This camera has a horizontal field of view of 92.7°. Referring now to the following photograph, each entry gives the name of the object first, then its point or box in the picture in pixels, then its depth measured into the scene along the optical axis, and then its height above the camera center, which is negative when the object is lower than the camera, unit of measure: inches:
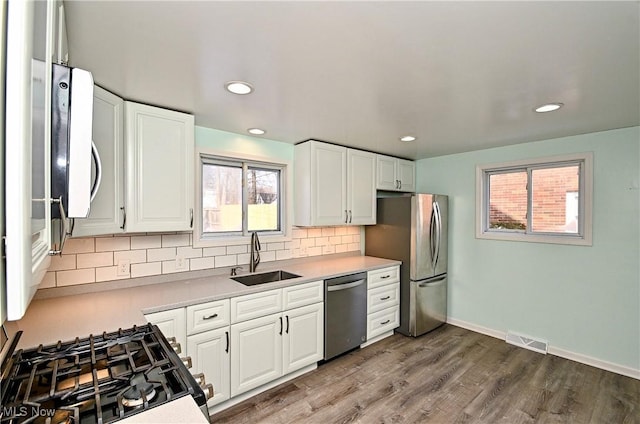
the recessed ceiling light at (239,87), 70.2 +29.6
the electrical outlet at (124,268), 89.6 -16.7
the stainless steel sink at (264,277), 110.1 -24.7
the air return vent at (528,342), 125.0 -54.5
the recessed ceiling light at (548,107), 83.4 +29.6
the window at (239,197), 111.9 +5.8
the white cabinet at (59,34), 34.5 +22.7
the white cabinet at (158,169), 79.8 +11.9
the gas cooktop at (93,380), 34.6 -22.8
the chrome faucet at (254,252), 113.9 -15.4
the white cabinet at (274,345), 90.6 -43.3
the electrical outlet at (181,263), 100.7 -17.0
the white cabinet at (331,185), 123.5 +11.9
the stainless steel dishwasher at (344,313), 112.6 -39.1
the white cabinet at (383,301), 129.2 -39.4
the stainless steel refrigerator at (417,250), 137.5 -17.7
